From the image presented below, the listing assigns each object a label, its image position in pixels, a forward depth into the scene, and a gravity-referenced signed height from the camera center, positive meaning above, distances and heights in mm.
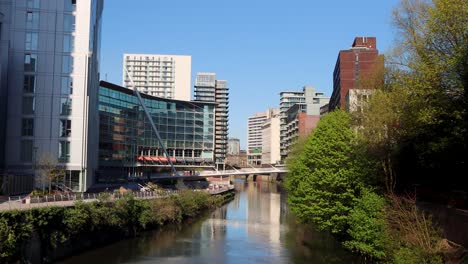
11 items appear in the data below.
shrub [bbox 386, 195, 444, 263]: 26109 -4008
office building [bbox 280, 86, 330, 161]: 160775 +13764
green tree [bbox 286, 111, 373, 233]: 42031 -1281
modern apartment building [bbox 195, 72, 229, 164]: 193200 +6143
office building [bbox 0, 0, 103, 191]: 60750 +8527
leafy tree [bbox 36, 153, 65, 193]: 54219 -1460
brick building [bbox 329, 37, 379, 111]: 103500 +20389
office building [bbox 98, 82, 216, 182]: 106562 +6797
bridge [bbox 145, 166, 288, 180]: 108656 -3293
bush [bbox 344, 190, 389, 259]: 33312 -4582
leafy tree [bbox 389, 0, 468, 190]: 25969 +4369
